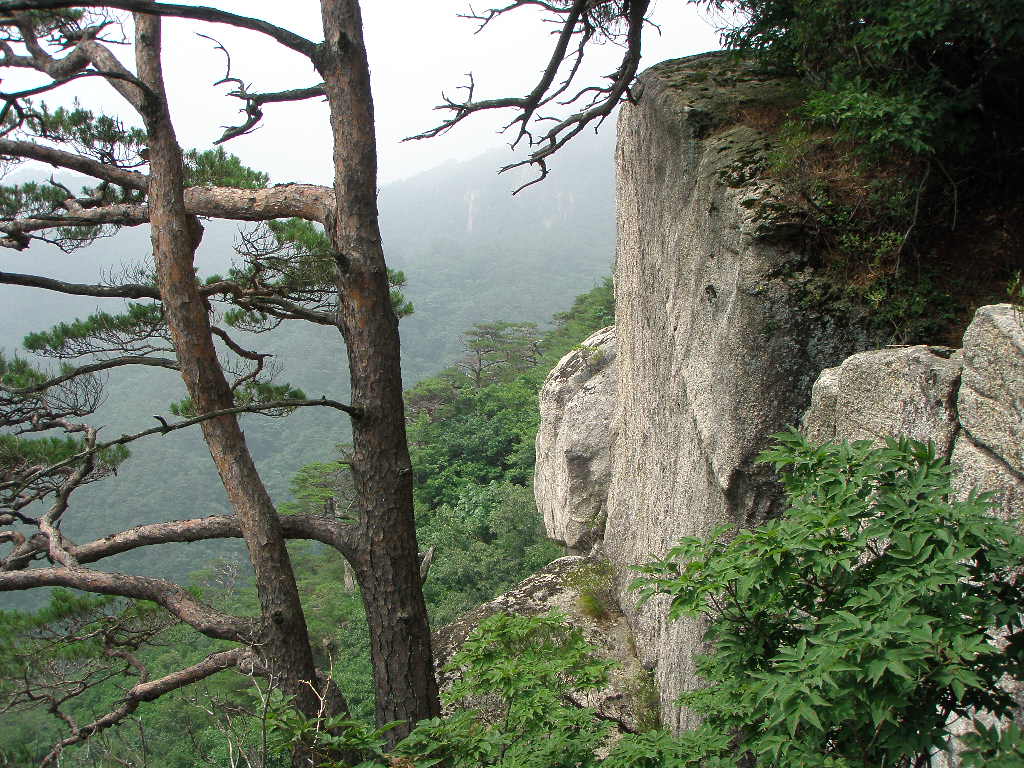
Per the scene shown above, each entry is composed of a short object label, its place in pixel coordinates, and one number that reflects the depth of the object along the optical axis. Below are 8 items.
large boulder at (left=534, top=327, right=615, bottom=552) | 10.98
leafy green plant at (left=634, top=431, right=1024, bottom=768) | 1.81
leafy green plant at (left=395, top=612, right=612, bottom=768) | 2.98
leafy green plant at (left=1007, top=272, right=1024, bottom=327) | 2.78
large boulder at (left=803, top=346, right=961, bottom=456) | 3.11
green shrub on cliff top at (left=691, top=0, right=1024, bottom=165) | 3.77
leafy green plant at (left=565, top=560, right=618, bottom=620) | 7.97
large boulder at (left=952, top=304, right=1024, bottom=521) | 2.68
